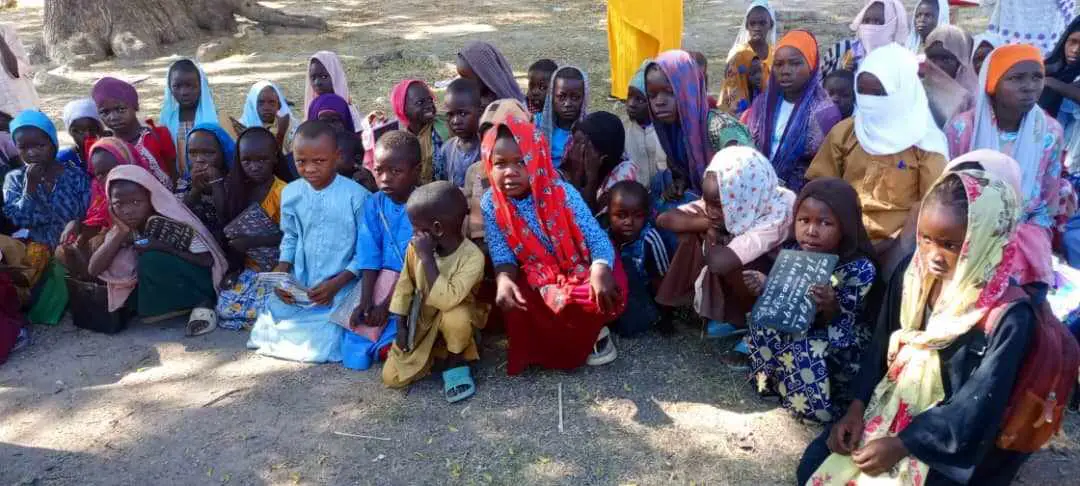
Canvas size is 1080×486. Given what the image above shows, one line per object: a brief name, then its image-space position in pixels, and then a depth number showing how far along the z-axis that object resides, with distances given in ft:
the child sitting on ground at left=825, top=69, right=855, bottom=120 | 15.87
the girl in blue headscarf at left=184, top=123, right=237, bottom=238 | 14.17
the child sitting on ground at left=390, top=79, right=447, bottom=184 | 15.74
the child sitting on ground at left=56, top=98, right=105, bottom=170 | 15.74
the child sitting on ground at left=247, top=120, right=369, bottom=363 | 12.67
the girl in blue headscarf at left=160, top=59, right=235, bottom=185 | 16.74
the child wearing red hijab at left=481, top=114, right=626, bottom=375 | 11.16
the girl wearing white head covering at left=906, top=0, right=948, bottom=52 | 21.24
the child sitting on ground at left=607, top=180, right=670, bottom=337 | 12.61
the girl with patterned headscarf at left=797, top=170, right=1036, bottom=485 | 7.48
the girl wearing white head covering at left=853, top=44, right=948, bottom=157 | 12.05
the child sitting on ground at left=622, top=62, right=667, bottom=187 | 14.79
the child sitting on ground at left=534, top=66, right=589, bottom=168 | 14.75
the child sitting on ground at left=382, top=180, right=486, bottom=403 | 11.11
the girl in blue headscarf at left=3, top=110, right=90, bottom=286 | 14.46
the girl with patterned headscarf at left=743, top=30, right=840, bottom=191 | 14.33
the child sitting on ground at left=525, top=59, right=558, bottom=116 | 17.03
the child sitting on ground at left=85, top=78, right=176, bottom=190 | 15.20
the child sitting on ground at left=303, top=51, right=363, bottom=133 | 17.84
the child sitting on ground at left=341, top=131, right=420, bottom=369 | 12.48
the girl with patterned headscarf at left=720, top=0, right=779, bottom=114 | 19.97
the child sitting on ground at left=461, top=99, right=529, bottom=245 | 13.00
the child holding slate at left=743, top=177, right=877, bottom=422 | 9.64
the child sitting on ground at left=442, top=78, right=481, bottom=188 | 14.37
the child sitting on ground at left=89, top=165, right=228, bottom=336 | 13.41
